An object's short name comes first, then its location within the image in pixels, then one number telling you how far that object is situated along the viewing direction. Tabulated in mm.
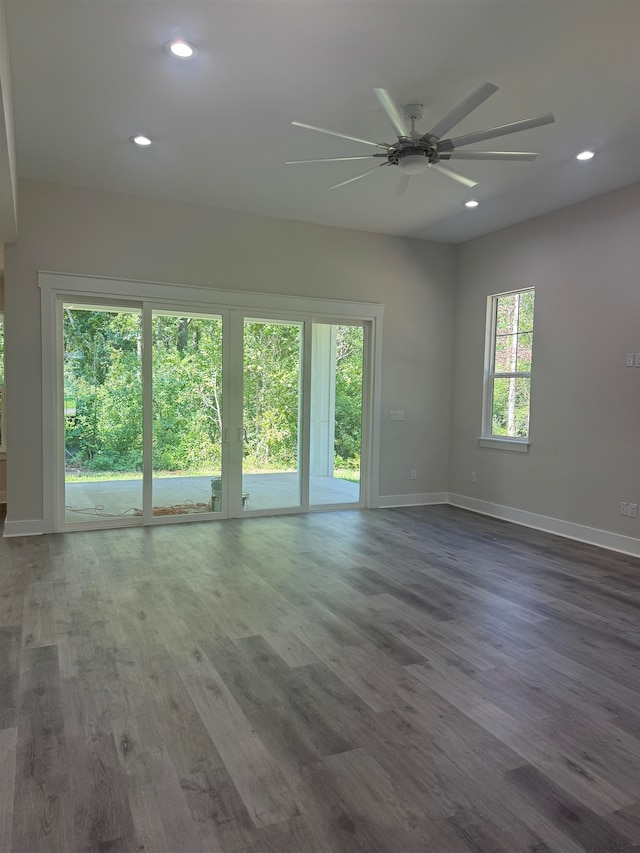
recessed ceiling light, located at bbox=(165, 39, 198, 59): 2807
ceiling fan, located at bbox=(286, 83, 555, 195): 2725
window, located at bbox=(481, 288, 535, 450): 5875
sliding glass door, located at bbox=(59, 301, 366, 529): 5207
